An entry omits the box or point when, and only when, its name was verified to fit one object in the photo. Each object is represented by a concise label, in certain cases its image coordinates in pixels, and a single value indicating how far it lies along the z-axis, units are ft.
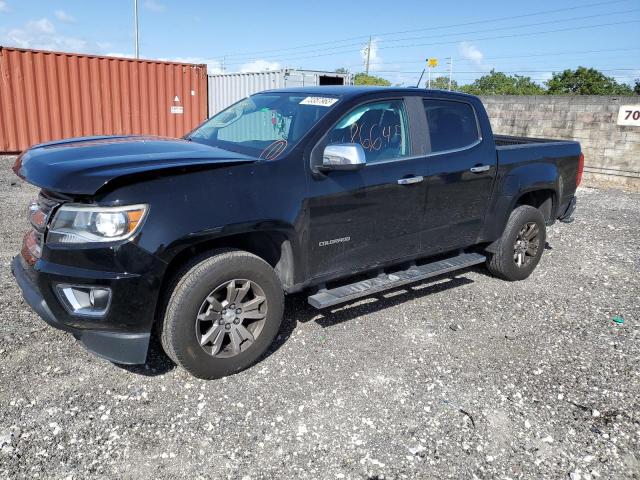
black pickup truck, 8.93
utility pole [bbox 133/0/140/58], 86.79
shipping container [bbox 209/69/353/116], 42.19
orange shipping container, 37.52
